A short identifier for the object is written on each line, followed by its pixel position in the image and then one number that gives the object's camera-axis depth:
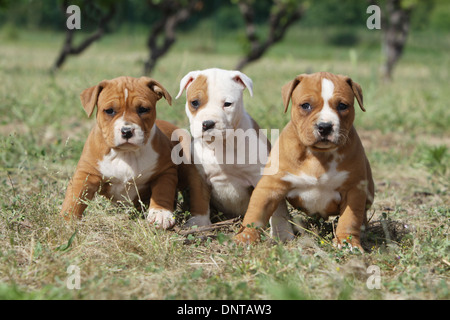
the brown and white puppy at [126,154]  3.92
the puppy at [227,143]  3.93
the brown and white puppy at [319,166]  3.61
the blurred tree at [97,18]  13.54
